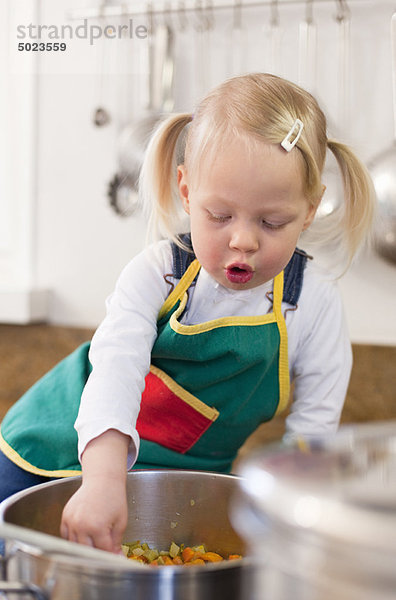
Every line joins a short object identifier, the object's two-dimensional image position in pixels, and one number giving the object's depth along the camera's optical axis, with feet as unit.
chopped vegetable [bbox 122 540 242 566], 1.98
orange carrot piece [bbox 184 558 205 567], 1.95
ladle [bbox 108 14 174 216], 4.24
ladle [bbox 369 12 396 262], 3.73
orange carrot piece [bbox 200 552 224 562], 2.01
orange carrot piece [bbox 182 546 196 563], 2.01
